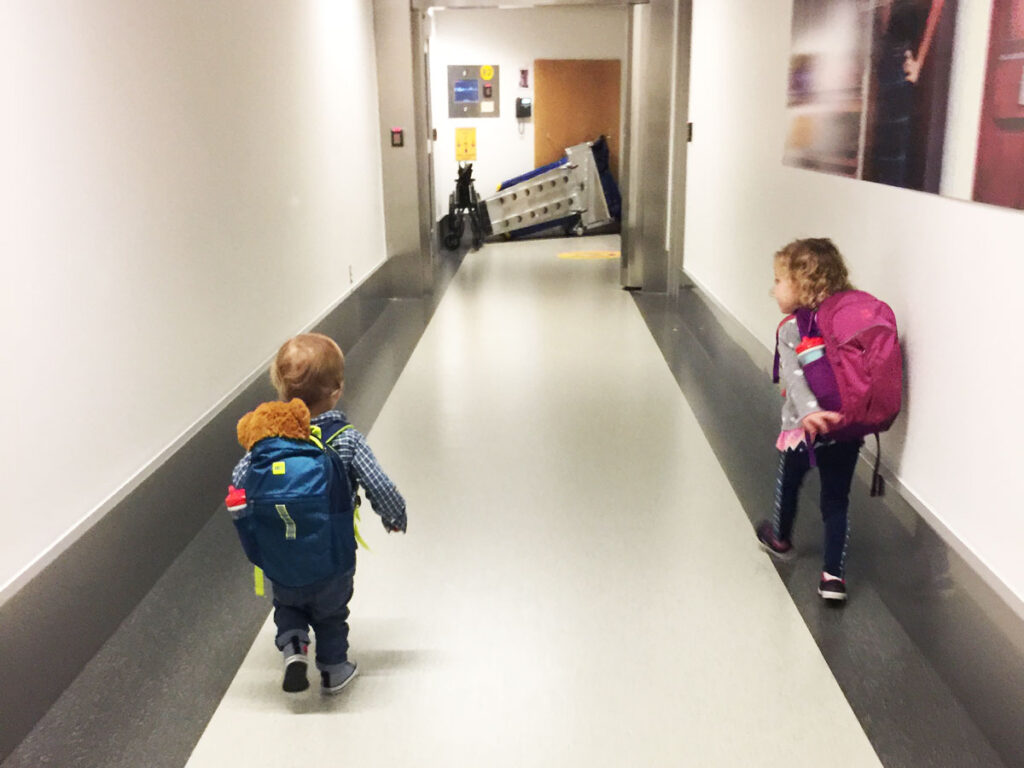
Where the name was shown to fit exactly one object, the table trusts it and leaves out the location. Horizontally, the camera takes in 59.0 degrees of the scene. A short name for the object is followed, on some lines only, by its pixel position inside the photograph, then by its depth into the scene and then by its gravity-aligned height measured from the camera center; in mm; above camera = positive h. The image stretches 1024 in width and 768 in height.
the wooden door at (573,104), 10953 +358
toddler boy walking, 2000 -780
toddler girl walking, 2439 -667
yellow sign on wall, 11094 -88
